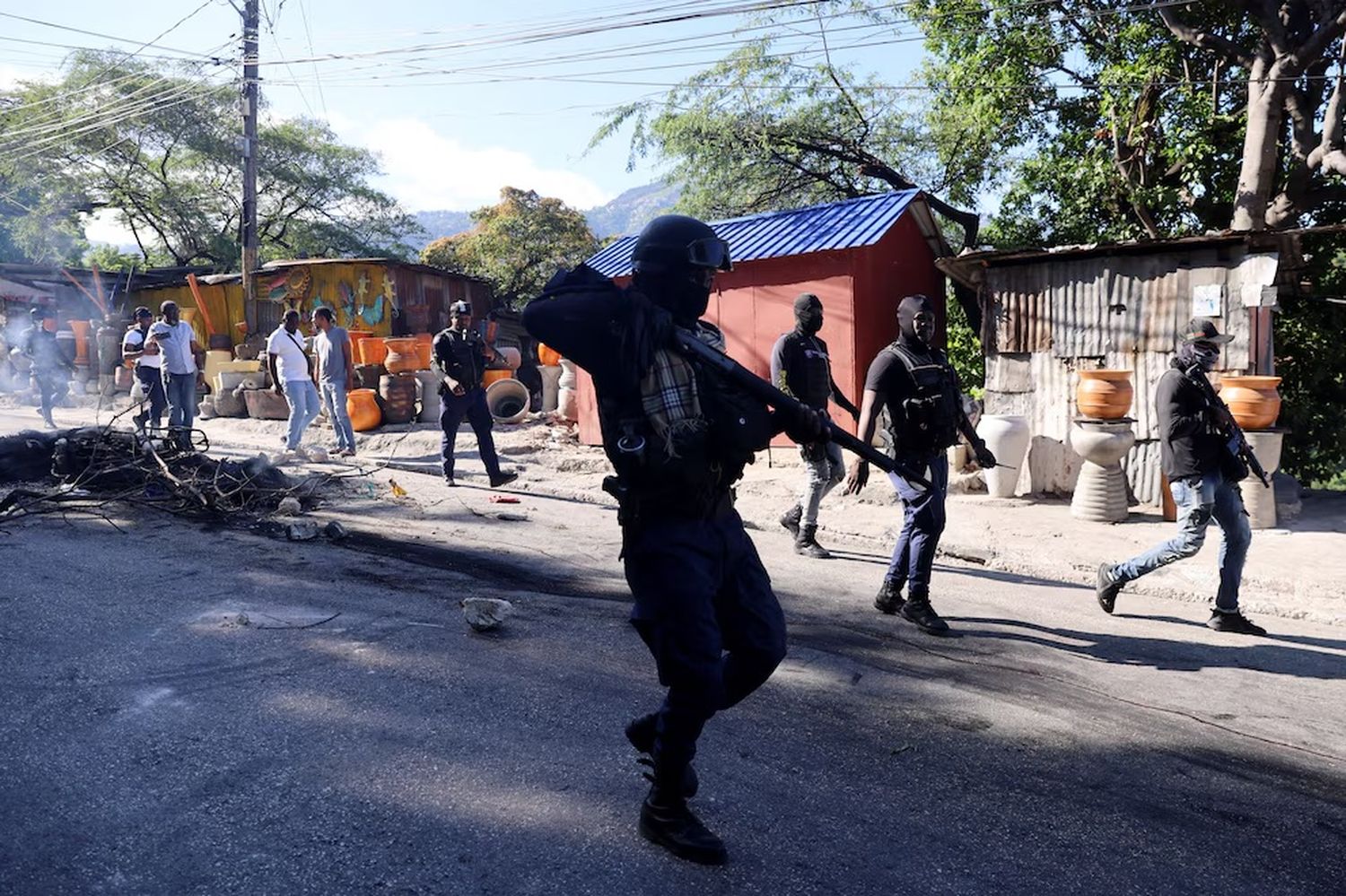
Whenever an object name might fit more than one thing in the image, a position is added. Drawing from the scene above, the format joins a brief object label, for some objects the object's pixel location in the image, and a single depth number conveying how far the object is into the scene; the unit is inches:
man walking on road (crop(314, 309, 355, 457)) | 443.5
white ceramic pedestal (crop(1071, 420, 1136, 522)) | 339.0
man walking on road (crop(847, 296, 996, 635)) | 199.8
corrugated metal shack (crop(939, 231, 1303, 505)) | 346.0
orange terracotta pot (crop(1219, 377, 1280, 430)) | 316.2
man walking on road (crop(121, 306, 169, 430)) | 439.5
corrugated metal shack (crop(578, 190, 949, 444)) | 463.2
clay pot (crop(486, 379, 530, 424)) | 600.1
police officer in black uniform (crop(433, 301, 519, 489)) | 366.3
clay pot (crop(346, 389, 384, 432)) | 564.4
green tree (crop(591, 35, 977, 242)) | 712.4
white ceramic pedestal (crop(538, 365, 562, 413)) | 617.0
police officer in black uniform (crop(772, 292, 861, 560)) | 221.8
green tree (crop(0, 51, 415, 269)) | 1085.1
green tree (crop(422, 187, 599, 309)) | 1023.0
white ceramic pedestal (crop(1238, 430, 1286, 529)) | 326.6
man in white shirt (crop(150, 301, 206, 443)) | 426.9
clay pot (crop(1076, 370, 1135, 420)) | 340.8
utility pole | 729.6
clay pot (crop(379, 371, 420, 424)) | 577.3
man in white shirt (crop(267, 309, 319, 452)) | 439.2
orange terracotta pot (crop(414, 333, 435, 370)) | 604.7
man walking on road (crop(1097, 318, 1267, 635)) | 202.1
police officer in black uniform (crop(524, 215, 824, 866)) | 102.0
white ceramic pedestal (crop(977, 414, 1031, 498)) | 370.9
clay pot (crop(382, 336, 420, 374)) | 594.5
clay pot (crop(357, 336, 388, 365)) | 615.5
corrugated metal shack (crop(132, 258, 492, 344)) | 825.5
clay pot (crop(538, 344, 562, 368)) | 608.5
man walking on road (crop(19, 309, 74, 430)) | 597.0
